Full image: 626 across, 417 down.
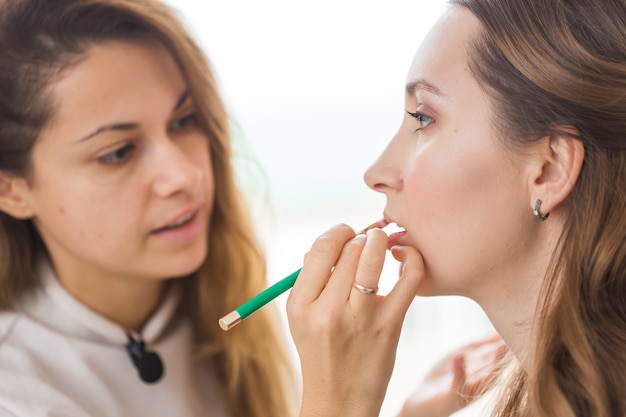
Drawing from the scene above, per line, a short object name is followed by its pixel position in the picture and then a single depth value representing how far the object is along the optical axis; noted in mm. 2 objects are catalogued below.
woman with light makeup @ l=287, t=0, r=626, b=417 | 865
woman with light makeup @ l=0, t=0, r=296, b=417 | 1164
